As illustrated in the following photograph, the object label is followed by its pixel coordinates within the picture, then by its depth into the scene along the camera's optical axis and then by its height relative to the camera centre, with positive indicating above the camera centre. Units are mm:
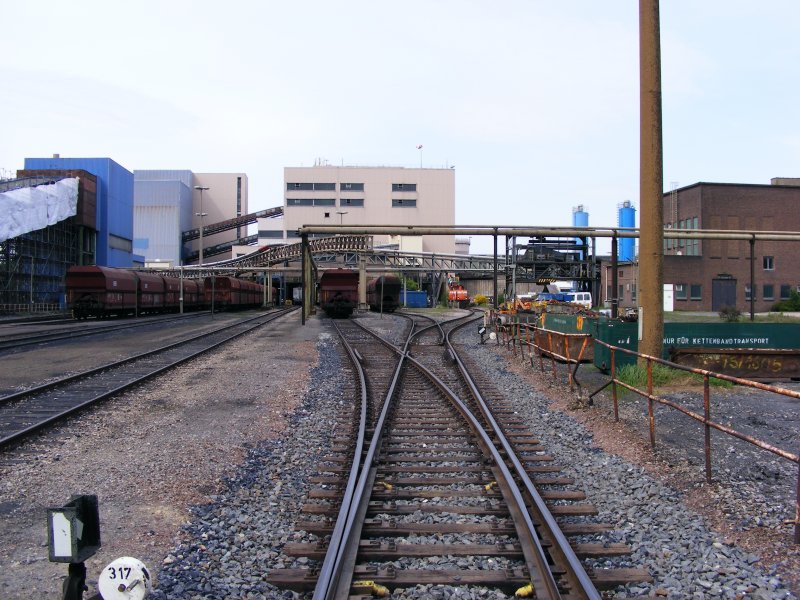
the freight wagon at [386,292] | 46344 +335
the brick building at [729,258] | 51469 +2970
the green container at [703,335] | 13180 -798
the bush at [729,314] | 28039 -839
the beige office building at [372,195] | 83625 +13037
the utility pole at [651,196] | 11109 +1705
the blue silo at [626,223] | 62312 +7825
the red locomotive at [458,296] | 67438 +38
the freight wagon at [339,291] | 37000 +323
